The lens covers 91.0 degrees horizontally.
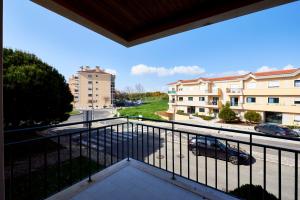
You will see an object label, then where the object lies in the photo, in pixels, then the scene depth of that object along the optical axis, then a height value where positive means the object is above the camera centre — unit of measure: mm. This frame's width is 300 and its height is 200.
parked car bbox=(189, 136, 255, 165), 6641 -2628
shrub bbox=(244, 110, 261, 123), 14555 -1739
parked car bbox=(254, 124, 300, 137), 10703 -2304
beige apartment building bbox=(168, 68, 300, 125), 13406 +506
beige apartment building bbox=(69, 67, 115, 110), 34594 +2643
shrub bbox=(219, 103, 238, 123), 15383 -1643
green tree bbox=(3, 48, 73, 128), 6375 +288
